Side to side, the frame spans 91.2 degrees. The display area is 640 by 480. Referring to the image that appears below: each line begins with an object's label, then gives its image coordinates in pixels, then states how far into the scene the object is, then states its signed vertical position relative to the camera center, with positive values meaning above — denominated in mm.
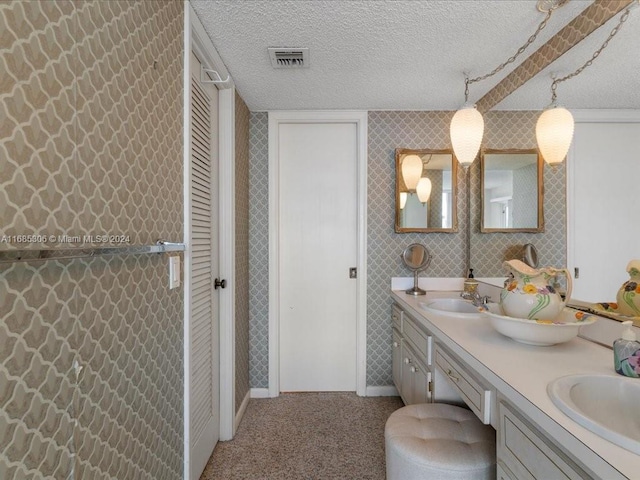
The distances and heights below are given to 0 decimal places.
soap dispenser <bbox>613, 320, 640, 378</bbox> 923 -348
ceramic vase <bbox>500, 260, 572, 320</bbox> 1254 -227
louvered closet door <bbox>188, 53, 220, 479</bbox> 1612 -212
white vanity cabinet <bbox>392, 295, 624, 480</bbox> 716 -525
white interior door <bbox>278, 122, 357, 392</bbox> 2637 -107
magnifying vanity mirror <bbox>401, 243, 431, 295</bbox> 2428 -144
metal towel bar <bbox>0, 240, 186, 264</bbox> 526 -31
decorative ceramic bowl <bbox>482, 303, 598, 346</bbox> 1138 -329
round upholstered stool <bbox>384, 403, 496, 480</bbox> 1115 -798
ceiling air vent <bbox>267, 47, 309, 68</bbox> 1722 +1038
